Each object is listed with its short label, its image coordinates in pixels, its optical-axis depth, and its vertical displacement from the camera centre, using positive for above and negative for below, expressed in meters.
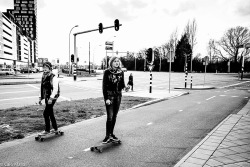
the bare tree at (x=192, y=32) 68.56 +13.02
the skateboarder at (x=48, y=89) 4.96 -0.40
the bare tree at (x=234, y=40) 60.44 +9.53
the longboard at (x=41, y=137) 4.78 -1.46
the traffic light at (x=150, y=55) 14.34 +1.16
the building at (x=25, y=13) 156.82 +43.43
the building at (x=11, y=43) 89.38 +14.70
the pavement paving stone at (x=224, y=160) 3.59 -1.48
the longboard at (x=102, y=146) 4.24 -1.51
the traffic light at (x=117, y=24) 19.59 +4.38
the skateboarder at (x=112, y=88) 4.43 -0.34
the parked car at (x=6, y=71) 45.71 +0.11
